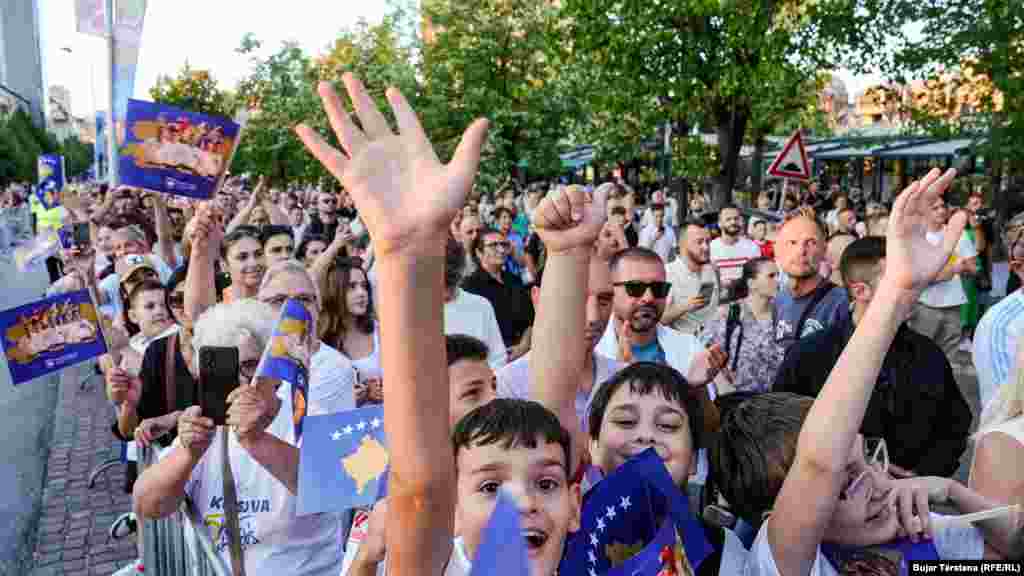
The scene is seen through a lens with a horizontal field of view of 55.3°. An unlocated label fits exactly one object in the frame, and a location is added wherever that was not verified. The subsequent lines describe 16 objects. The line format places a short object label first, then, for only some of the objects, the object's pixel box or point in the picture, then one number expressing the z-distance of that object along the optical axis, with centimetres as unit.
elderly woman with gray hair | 271
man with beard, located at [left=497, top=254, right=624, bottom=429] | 379
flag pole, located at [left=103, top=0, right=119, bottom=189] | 933
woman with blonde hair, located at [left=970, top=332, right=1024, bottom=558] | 246
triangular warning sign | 1218
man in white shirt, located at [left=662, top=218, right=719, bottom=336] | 763
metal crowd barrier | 283
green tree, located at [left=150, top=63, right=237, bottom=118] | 3975
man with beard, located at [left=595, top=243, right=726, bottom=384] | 433
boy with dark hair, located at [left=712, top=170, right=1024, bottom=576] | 222
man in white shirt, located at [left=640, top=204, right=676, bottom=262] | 1270
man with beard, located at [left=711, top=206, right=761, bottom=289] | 926
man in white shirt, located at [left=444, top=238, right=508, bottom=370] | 546
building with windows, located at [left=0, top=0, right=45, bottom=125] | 9512
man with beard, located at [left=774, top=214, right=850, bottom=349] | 523
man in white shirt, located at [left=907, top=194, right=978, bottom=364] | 779
